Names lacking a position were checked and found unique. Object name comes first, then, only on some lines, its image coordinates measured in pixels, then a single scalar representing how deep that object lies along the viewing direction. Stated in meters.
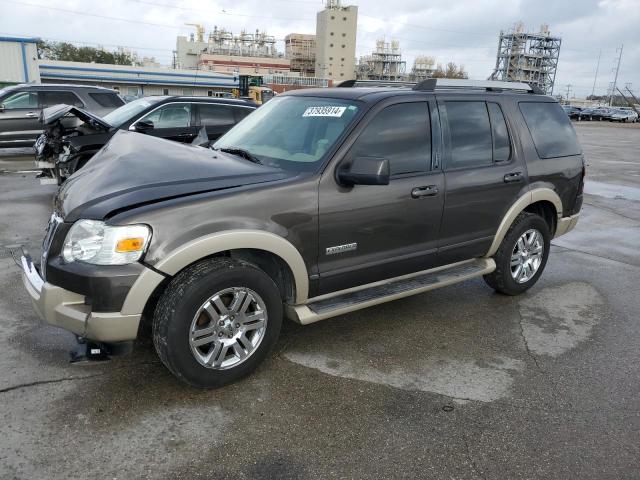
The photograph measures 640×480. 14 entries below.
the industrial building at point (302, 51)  147.25
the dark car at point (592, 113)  59.72
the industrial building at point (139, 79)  56.53
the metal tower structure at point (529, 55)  130.50
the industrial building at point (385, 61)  152.62
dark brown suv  2.97
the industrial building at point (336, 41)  125.56
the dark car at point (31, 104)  12.75
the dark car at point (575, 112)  60.22
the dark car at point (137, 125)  7.91
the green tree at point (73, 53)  87.00
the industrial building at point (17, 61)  26.80
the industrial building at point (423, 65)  151.12
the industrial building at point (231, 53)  112.44
